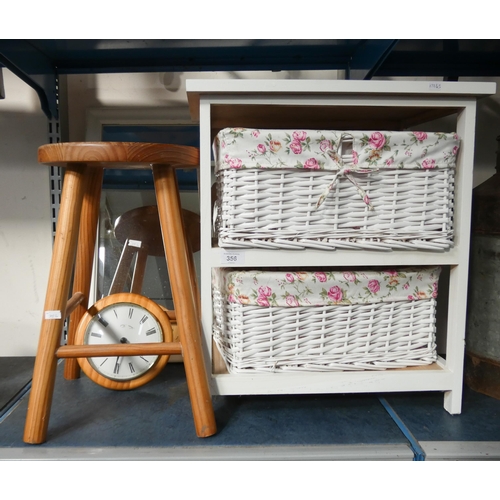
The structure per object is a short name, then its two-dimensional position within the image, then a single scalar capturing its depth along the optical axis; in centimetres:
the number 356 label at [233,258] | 77
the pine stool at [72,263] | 73
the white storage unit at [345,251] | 74
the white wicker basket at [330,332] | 80
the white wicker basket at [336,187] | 74
